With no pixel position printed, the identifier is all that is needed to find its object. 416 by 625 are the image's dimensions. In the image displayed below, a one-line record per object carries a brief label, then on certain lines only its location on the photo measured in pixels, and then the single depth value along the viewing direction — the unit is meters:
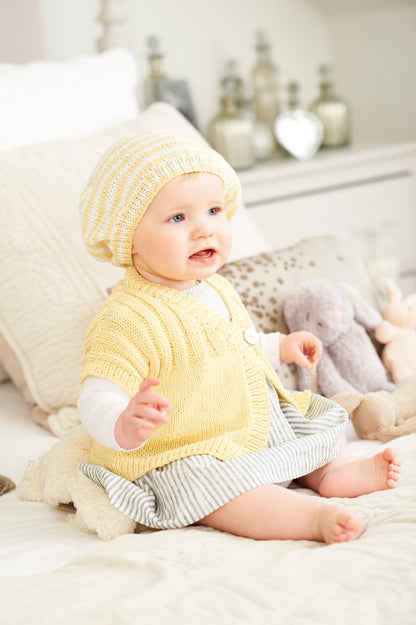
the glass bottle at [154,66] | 2.36
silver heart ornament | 2.49
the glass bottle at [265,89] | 2.60
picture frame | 2.37
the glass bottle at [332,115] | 2.55
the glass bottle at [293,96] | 2.52
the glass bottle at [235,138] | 2.30
